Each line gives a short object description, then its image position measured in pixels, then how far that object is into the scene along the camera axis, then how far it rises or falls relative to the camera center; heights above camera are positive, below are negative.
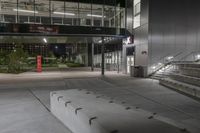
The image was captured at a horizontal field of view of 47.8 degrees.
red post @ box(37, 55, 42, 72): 30.19 -0.61
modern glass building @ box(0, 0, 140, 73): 21.43 +5.02
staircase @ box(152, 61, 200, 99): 11.50 -1.31
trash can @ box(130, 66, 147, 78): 21.31 -1.18
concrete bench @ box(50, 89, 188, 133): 3.93 -1.21
